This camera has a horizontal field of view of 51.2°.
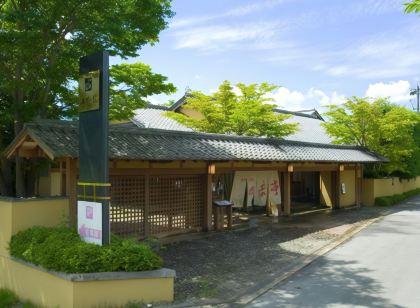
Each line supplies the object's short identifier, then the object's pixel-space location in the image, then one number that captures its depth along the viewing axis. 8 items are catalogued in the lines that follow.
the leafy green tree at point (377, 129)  24.64
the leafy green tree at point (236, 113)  21.83
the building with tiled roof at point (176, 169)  10.55
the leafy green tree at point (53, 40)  9.80
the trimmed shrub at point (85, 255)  7.34
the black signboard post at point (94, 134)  7.97
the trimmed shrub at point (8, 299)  8.73
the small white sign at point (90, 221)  7.91
